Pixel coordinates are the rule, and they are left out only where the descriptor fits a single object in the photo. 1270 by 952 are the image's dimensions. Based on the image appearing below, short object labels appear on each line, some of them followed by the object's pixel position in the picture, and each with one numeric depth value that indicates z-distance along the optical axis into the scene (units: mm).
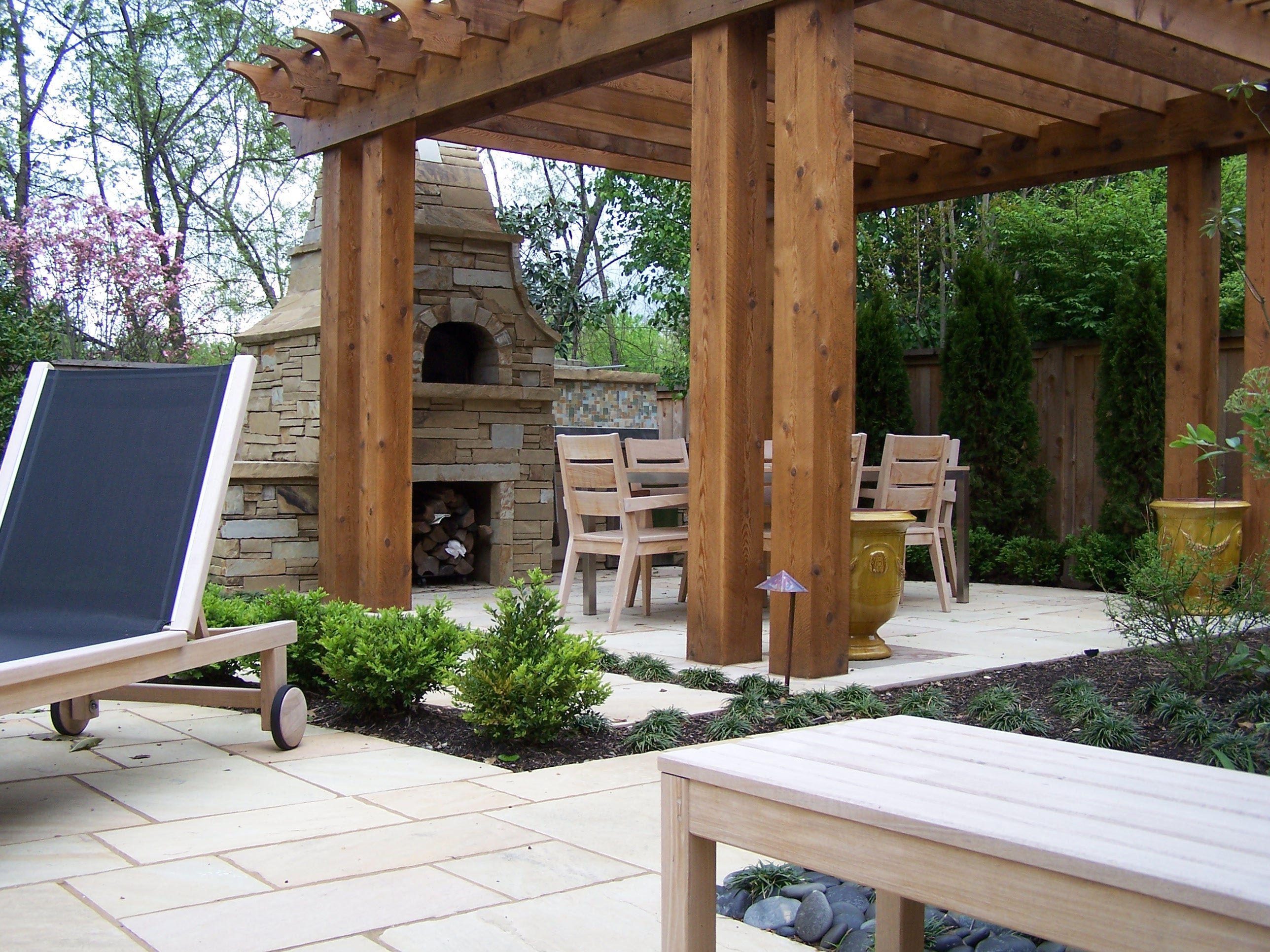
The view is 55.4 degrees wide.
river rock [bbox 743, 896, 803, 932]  2186
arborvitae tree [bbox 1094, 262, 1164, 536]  7930
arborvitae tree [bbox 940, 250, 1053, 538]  8672
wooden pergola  4418
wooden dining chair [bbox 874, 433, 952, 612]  6254
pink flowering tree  13797
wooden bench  1149
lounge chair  3148
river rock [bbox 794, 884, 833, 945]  2127
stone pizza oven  7867
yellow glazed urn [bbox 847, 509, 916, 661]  4832
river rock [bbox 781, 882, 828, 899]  2279
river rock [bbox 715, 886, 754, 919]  2256
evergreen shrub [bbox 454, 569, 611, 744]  3404
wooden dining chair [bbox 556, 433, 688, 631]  5613
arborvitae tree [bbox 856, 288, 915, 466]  9414
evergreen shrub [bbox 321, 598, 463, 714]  3689
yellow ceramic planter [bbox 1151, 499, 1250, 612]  6293
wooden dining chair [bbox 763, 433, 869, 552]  6254
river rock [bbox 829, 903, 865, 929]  2154
